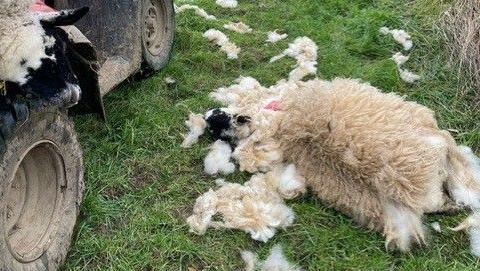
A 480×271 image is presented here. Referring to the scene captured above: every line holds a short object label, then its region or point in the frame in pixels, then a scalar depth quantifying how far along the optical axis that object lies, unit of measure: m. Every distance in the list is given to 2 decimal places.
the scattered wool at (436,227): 3.28
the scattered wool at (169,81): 4.62
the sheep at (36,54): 2.49
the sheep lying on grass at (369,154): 3.22
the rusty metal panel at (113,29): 3.96
